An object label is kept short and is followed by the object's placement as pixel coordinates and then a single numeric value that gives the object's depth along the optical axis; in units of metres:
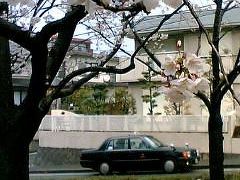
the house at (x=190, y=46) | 25.12
